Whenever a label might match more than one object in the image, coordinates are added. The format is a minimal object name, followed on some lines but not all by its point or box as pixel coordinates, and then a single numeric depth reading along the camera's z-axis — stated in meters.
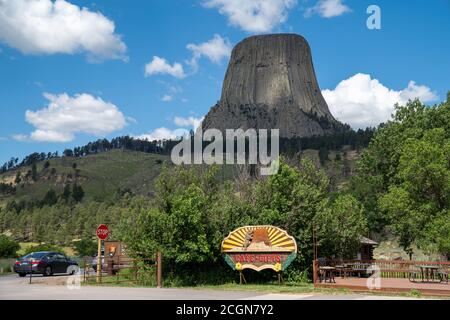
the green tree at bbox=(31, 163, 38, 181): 183.20
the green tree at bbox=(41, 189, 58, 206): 143.25
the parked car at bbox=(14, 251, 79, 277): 24.66
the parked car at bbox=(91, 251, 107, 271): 26.57
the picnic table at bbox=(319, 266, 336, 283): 18.54
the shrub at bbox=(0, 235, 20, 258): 50.62
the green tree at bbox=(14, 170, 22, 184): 183.69
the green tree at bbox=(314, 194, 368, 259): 21.02
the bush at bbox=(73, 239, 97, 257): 67.56
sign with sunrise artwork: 18.56
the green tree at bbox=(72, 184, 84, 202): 148.43
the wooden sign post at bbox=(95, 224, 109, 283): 20.22
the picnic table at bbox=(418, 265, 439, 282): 19.17
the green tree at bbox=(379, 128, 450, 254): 25.34
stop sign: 20.23
